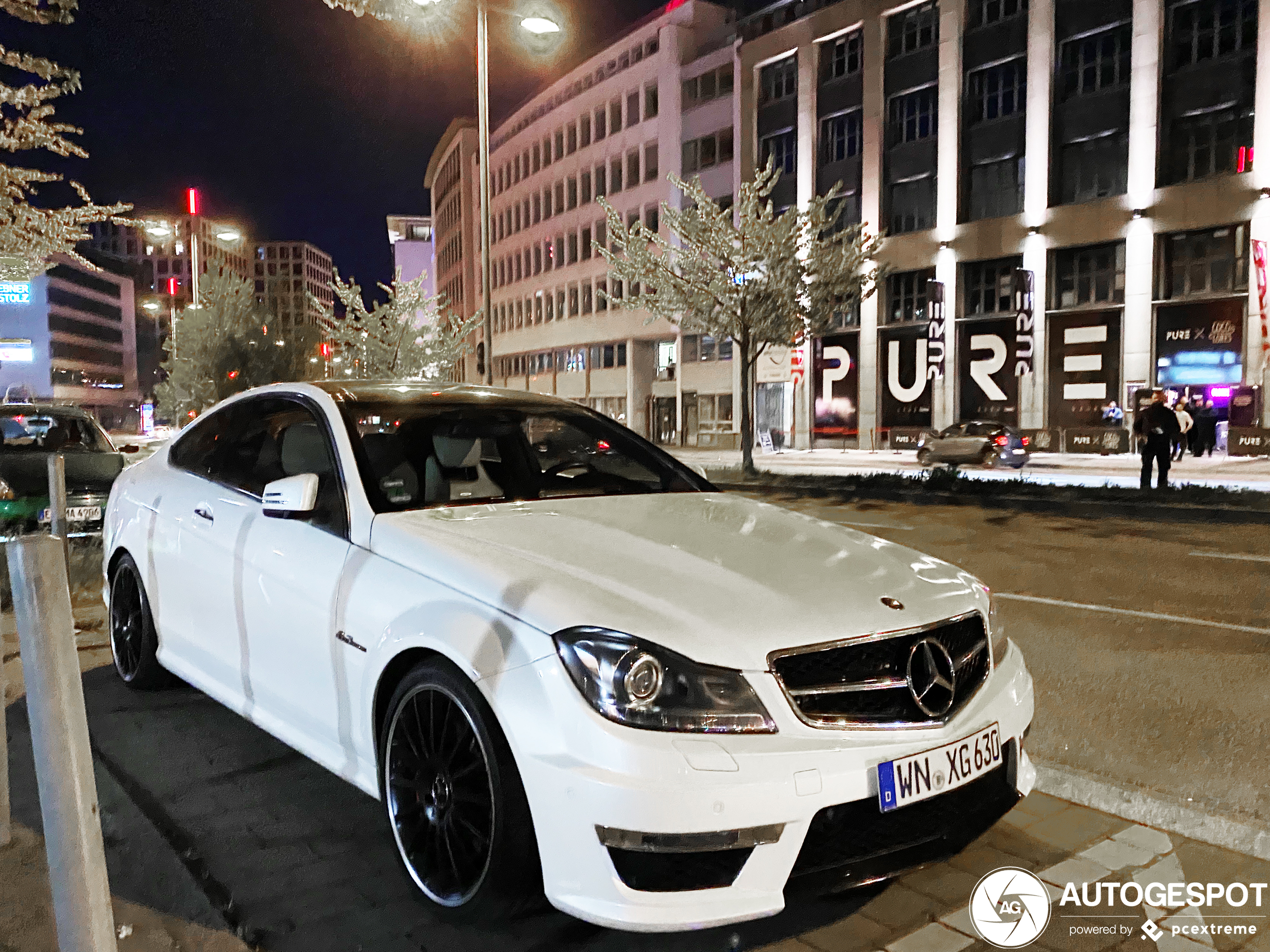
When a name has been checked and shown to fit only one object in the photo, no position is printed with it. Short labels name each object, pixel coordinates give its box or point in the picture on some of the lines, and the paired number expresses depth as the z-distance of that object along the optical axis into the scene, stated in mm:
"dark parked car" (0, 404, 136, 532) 9383
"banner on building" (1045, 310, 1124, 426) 33906
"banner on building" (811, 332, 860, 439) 41625
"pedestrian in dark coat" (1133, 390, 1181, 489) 16078
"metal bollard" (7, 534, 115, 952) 2277
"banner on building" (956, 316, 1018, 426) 36469
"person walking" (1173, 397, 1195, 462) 23453
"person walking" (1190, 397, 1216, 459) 30516
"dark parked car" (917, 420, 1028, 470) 28969
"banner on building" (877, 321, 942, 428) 38906
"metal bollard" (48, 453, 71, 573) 6133
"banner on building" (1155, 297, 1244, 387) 31156
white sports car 2477
